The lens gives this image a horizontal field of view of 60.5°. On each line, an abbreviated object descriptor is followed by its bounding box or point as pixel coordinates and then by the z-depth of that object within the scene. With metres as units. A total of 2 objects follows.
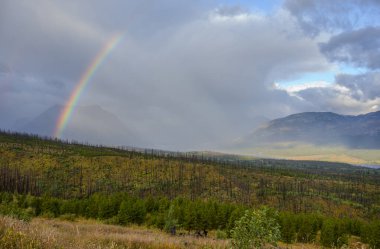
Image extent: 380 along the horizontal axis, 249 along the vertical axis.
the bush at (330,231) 45.19
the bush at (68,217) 46.97
